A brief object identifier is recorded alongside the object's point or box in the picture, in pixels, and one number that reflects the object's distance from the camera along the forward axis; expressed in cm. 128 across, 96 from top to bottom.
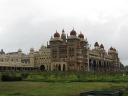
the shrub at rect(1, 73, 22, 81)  2400
